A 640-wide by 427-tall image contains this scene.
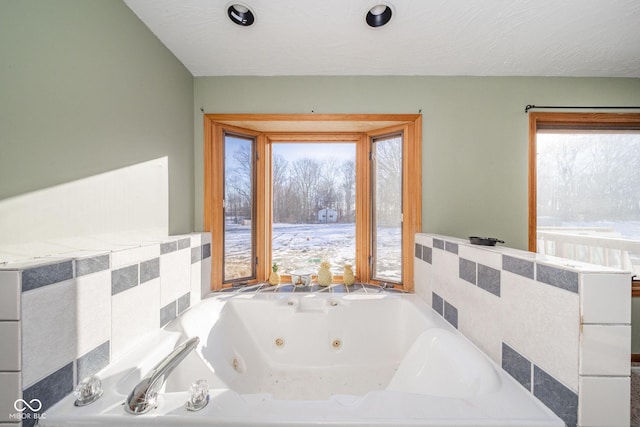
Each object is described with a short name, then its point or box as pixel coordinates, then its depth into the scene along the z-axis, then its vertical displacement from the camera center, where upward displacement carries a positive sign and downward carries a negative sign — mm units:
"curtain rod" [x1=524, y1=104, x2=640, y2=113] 1610 +704
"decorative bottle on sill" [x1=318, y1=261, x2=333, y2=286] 1720 -470
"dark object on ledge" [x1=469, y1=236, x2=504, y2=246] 1082 -148
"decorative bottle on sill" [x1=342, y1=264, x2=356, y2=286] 1744 -488
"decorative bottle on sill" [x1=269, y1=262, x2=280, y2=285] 1764 -493
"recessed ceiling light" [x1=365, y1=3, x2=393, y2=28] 1099 +950
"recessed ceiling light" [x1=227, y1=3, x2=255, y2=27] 1104 +957
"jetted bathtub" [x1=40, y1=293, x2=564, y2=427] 645 -607
